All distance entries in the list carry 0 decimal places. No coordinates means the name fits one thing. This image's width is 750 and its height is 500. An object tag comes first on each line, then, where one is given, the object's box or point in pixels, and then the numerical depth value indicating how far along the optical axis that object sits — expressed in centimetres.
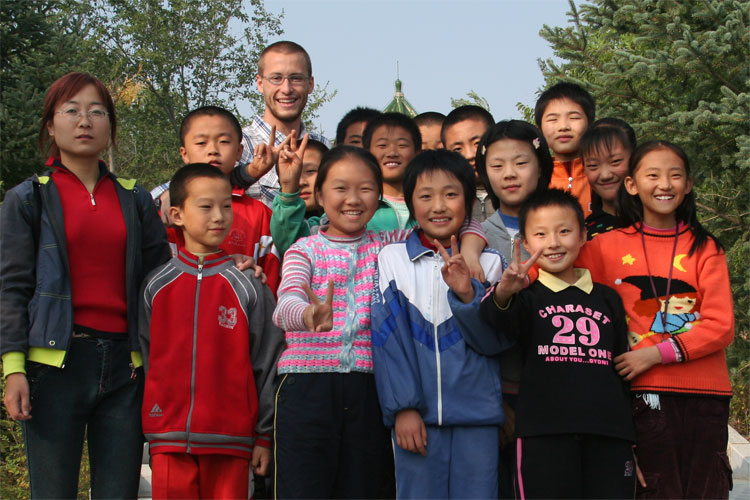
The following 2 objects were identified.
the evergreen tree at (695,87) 643
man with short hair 462
